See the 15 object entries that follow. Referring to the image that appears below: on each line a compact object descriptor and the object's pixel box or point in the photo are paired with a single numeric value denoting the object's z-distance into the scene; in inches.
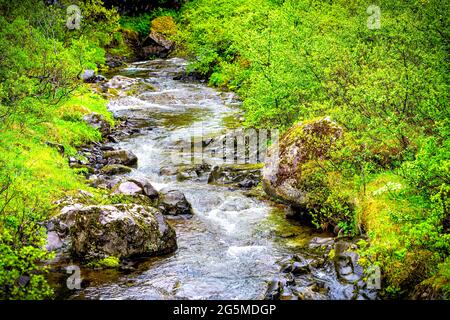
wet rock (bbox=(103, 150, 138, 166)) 925.7
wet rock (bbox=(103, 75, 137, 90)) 1521.9
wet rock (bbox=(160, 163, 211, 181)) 866.8
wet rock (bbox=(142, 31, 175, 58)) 2187.5
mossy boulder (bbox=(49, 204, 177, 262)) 531.5
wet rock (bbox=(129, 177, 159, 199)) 719.7
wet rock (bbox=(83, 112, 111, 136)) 1100.5
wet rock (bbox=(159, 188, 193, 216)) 701.9
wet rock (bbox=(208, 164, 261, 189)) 831.1
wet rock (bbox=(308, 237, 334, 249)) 564.9
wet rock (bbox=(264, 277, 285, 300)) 450.9
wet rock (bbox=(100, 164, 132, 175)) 856.7
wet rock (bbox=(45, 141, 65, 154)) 869.0
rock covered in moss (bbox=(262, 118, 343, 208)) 649.0
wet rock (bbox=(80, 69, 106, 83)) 1523.9
